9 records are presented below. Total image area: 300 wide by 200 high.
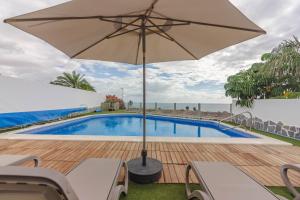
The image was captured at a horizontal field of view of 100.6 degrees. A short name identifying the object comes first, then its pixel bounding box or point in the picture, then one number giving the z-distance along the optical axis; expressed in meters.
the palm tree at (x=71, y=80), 15.84
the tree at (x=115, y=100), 15.06
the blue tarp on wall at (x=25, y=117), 4.91
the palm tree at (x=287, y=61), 6.43
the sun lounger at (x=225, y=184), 1.15
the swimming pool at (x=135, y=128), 6.29
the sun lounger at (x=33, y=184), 0.52
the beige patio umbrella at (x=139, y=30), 1.41
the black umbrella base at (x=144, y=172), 1.85
